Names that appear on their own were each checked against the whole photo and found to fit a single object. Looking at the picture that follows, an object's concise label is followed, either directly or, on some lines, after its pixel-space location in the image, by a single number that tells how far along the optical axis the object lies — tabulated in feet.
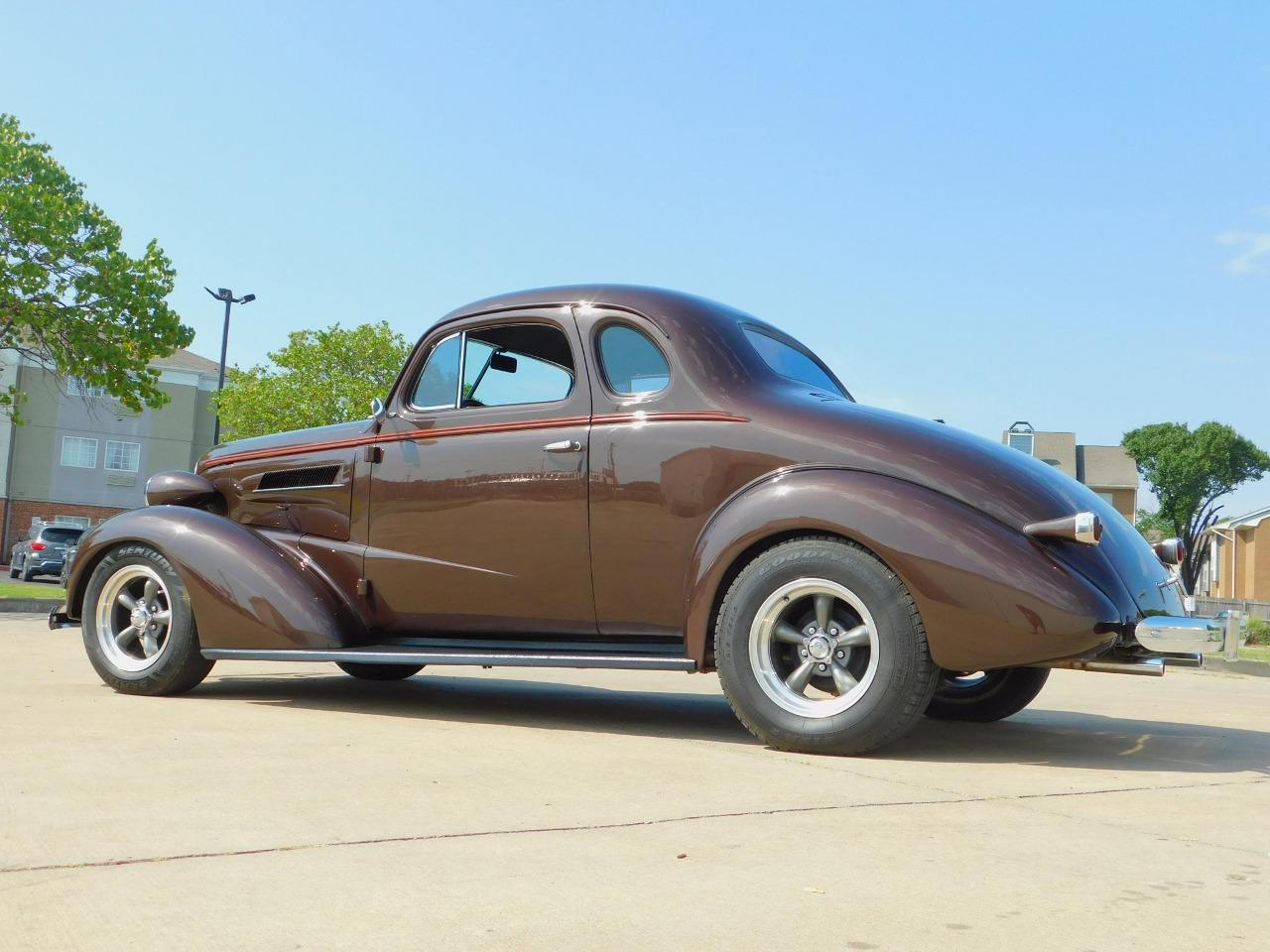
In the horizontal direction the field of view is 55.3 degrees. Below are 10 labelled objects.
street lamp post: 117.60
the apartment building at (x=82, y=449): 154.61
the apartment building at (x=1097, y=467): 192.95
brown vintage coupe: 13.98
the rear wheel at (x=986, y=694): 18.85
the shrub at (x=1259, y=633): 73.36
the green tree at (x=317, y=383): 118.11
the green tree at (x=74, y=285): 62.59
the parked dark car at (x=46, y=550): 98.12
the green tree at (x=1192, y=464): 216.33
